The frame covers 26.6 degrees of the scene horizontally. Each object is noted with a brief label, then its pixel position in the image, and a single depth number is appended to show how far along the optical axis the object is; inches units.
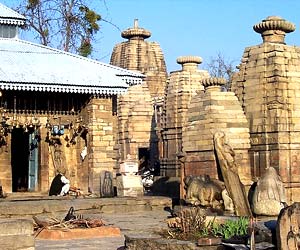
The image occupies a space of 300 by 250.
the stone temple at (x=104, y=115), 639.1
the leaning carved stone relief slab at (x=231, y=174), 570.8
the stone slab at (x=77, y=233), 441.1
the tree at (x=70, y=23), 1214.3
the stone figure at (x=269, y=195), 536.1
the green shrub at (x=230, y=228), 372.2
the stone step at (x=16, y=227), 323.3
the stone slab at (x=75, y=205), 593.3
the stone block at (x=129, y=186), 768.3
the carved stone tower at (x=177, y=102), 1197.2
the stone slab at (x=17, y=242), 323.0
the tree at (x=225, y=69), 2092.3
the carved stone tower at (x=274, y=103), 633.0
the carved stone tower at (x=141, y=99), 1514.5
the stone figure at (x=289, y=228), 322.6
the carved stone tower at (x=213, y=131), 645.3
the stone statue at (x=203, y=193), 584.4
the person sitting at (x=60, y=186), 745.6
